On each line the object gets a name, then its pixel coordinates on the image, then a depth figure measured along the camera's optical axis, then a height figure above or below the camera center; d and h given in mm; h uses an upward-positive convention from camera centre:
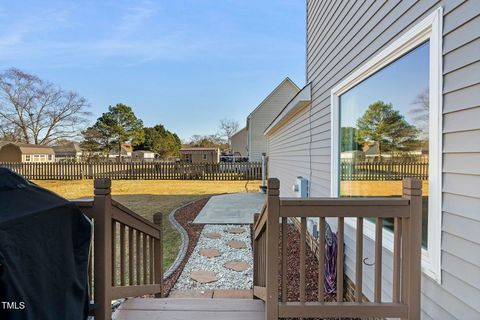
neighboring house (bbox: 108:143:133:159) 38369 +218
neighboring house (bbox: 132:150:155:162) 44881 -141
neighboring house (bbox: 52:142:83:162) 49312 +232
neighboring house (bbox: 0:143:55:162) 32688 -10
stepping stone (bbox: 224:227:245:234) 6475 -1626
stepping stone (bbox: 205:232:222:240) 6125 -1642
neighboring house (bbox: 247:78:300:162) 22609 +2810
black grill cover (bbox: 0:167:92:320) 1314 -482
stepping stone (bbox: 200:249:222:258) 5121 -1671
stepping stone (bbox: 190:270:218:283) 4191 -1703
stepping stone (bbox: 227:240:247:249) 5539 -1655
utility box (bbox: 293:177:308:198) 5434 -574
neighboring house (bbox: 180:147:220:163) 38000 -197
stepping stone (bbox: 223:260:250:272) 4595 -1690
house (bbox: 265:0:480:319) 1622 +380
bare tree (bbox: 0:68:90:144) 32219 +4687
